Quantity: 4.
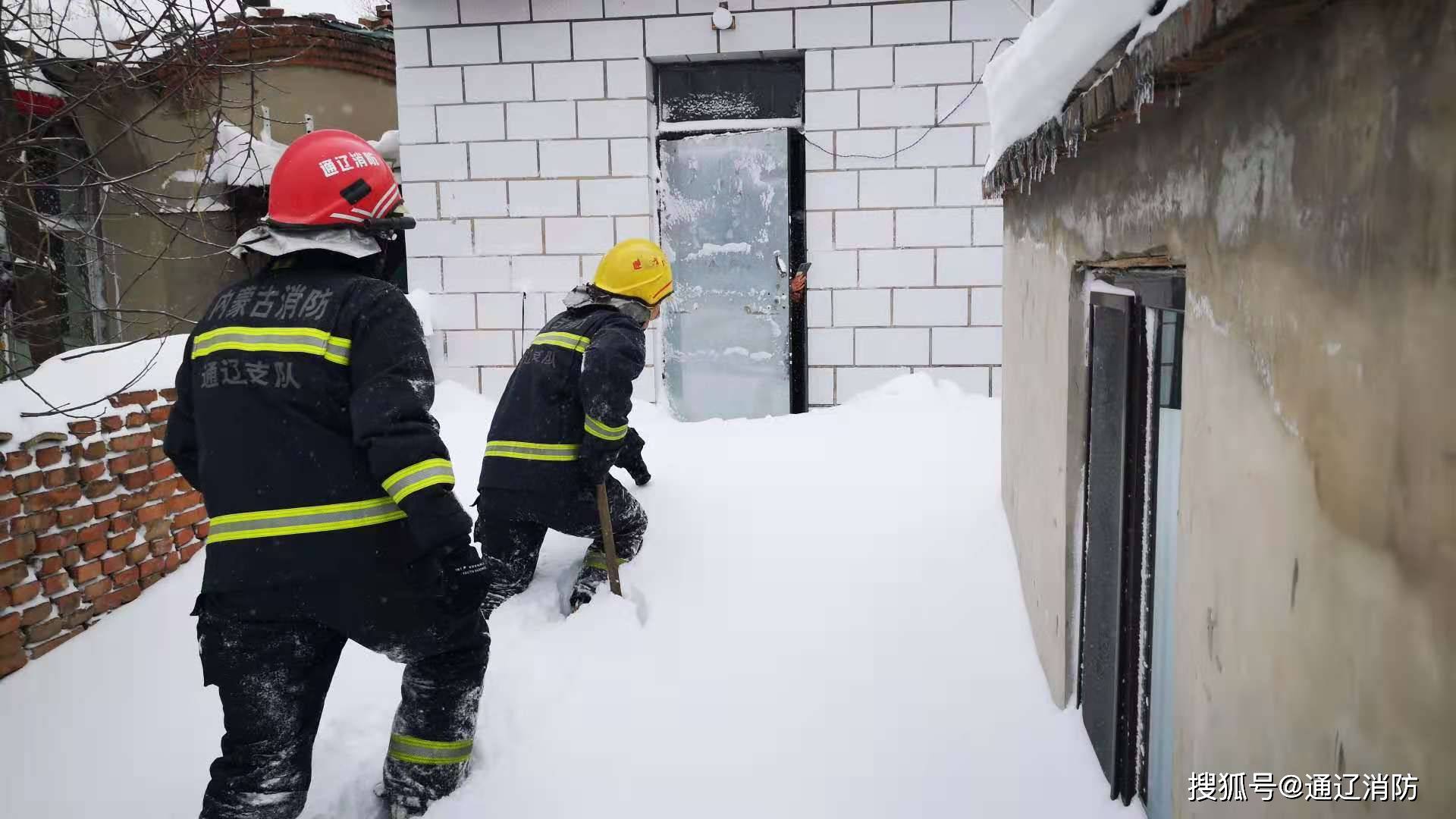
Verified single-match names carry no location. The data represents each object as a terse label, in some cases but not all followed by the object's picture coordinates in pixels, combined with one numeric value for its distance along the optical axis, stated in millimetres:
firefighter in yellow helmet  3412
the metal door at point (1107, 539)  2164
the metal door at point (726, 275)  6340
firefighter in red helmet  2119
